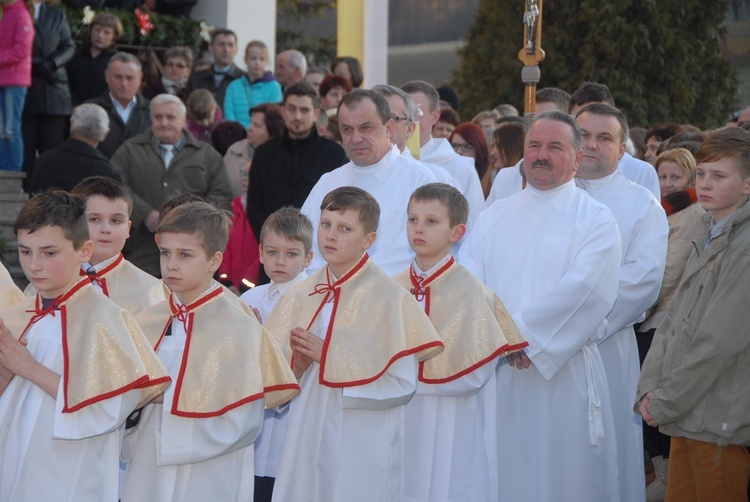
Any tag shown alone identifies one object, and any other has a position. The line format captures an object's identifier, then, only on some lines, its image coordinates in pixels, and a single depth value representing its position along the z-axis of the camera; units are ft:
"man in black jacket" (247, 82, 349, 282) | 26.13
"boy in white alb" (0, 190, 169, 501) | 14.38
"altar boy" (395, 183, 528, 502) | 17.58
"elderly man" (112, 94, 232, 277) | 28.55
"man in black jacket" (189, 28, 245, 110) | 38.27
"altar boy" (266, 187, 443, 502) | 16.33
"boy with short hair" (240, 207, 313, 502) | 19.21
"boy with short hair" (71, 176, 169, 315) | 18.12
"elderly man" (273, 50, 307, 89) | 37.70
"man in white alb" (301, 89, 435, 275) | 21.09
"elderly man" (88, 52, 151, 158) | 31.86
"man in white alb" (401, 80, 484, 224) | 26.16
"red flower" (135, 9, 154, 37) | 41.78
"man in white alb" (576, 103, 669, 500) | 20.95
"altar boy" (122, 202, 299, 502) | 15.19
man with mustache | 19.61
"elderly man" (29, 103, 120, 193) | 26.84
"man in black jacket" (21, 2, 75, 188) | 33.68
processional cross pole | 24.80
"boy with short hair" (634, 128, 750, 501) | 15.90
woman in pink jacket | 31.73
